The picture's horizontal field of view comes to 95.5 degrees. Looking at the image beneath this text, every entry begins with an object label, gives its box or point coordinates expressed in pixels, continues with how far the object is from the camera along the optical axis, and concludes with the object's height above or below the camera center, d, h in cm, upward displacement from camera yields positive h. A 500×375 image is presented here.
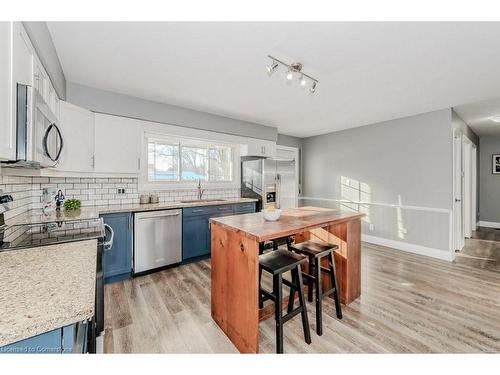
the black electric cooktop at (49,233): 140 -35
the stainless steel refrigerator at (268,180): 409 +14
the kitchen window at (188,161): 364 +46
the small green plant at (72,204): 261 -21
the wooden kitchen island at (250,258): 160 -59
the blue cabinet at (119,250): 272 -78
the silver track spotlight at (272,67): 204 +109
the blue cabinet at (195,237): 330 -74
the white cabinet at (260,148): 443 +79
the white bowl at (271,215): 203 -24
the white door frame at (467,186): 435 +6
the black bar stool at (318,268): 189 -72
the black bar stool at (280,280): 162 -70
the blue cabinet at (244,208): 385 -35
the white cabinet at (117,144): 287 +56
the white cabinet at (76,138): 242 +55
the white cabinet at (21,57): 111 +70
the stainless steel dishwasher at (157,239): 291 -70
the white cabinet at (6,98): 97 +38
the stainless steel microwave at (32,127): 109 +31
